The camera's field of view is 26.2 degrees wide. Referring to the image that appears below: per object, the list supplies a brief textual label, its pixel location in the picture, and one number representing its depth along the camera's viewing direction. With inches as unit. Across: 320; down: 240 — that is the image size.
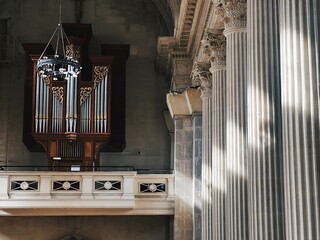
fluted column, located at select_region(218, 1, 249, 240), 551.5
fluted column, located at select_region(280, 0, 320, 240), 358.9
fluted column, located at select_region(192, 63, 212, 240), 733.9
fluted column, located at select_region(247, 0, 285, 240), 446.9
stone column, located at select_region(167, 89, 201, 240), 901.8
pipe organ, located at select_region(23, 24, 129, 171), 972.6
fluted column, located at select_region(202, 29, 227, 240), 663.1
